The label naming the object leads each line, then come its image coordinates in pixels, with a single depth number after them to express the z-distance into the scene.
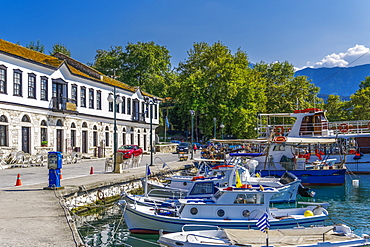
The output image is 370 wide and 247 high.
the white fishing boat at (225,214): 13.08
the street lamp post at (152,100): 29.02
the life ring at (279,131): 35.91
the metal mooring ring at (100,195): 18.64
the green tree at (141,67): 60.52
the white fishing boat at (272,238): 10.43
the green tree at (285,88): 63.25
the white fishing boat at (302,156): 27.00
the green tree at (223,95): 52.75
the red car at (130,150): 36.32
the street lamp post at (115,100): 24.44
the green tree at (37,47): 79.18
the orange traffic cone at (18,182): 17.70
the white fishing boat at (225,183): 18.90
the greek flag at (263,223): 10.25
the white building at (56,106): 29.61
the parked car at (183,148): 50.88
